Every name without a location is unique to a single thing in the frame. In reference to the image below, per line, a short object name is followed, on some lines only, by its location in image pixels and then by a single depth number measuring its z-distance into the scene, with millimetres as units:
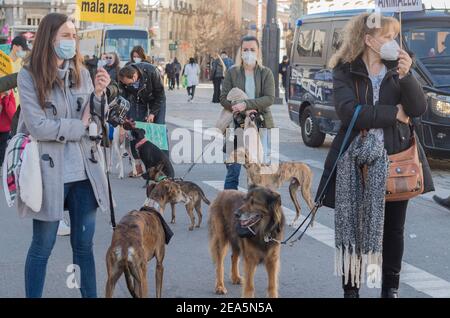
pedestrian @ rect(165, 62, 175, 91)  48062
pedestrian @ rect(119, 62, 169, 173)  10789
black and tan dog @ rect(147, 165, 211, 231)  6680
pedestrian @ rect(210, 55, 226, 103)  30391
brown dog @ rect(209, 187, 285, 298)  5211
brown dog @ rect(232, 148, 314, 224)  8500
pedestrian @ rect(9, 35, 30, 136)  11383
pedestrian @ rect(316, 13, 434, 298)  4812
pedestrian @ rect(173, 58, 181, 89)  48781
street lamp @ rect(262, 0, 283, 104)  29031
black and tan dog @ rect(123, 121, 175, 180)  9797
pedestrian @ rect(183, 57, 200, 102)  33250
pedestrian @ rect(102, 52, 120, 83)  13242
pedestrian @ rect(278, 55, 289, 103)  33319
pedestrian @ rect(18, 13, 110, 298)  4586
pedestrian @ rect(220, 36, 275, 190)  8195
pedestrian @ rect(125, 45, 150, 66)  12618
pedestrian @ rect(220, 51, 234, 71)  33016
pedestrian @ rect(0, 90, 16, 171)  10812
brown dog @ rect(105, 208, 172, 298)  4844
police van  12305
